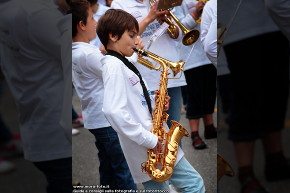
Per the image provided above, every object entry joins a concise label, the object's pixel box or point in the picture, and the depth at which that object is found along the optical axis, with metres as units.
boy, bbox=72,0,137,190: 4.15
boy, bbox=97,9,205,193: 3.83
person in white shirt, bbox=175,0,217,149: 4.48
